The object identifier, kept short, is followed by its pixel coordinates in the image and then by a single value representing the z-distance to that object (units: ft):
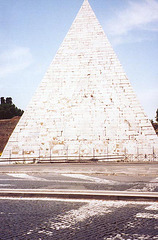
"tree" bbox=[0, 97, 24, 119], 208.93
